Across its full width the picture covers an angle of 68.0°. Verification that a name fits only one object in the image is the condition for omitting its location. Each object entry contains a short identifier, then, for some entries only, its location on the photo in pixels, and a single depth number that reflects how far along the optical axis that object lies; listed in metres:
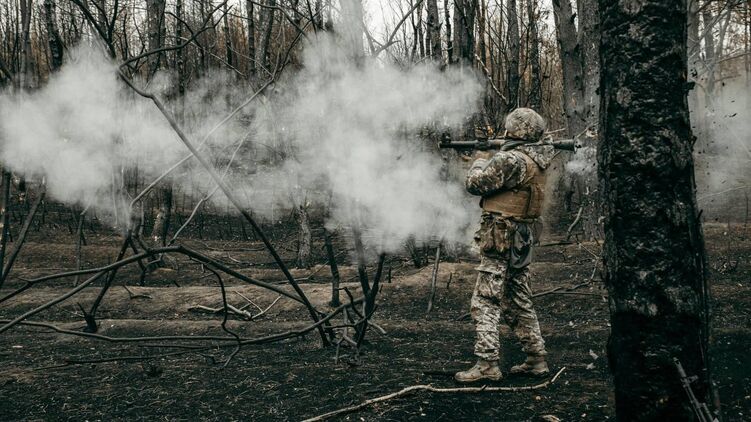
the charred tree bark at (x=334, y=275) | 4.97
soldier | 4.10
